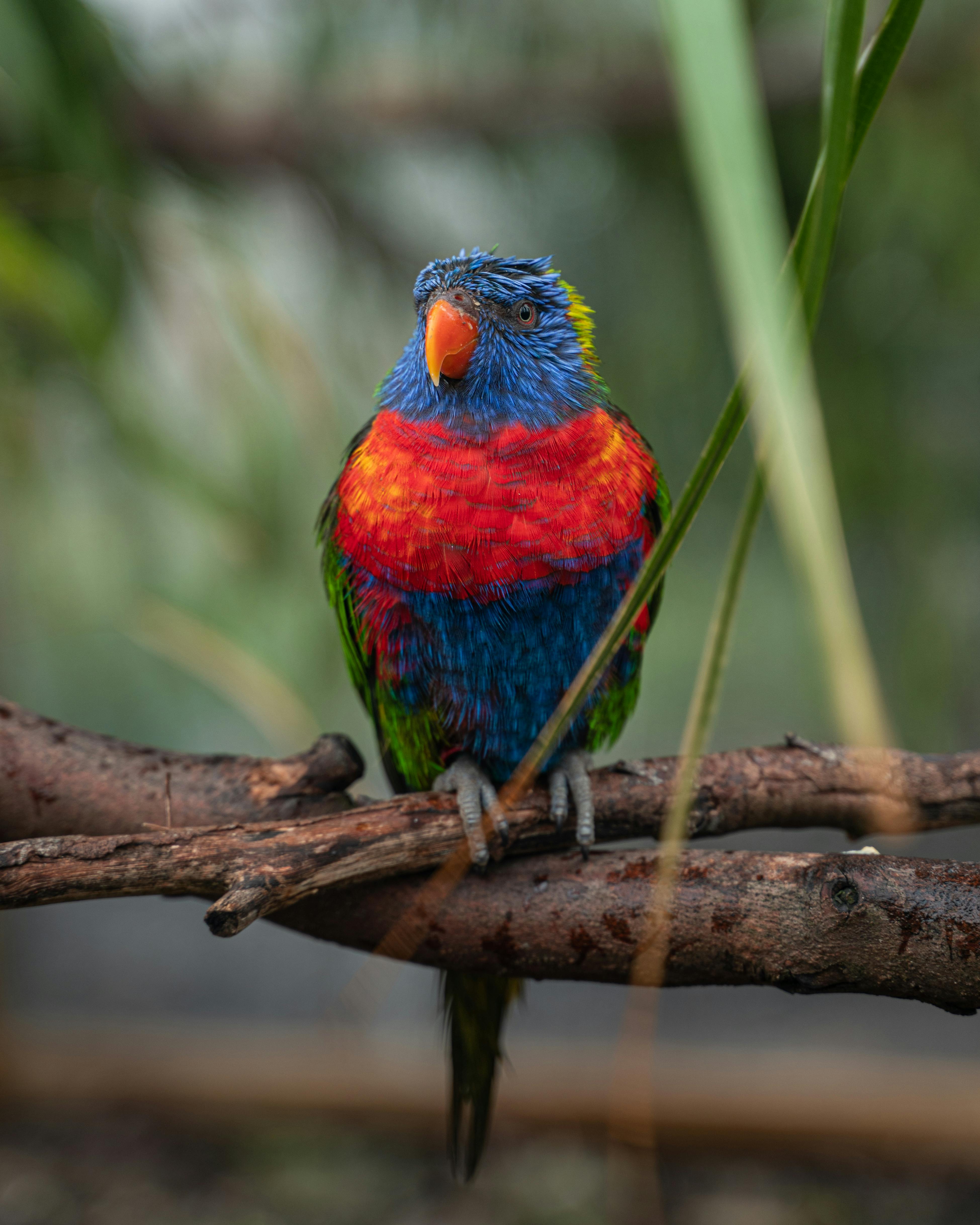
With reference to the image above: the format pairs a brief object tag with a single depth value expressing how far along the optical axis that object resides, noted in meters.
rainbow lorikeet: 1.65
